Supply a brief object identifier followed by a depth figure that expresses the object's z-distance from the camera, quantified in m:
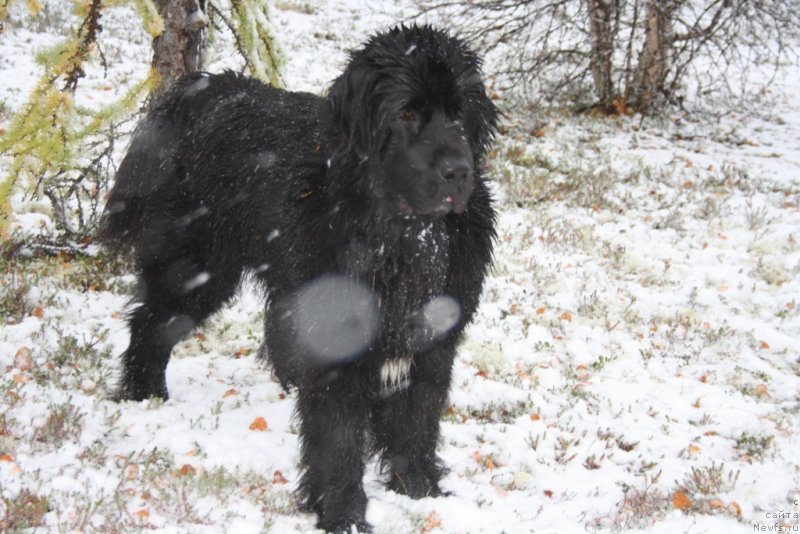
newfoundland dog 2.93
